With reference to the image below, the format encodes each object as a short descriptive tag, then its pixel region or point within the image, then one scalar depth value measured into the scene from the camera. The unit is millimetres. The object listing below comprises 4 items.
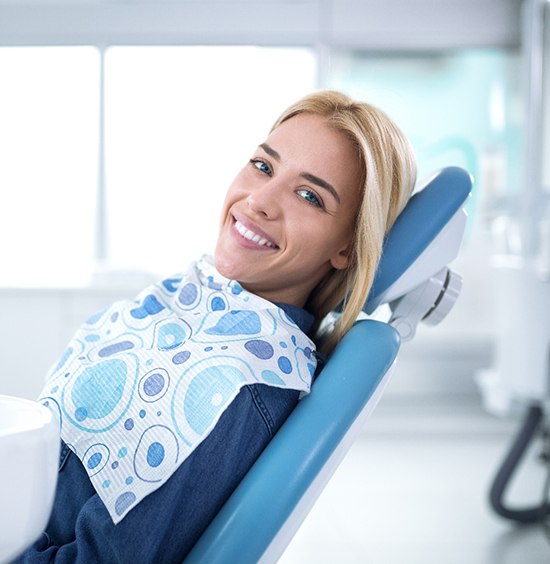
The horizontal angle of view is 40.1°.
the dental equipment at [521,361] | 2312
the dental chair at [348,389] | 861
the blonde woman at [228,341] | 880
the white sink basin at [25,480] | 555
